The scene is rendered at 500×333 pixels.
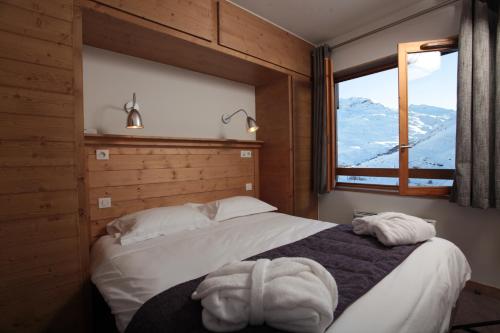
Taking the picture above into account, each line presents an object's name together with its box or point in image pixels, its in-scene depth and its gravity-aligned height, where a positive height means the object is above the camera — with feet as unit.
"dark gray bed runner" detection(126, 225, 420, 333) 2.89 -1.74
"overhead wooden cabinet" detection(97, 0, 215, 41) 5.72 +3.70
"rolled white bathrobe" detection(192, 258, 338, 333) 2.59 -1.50
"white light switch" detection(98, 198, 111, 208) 6.59 -1.02
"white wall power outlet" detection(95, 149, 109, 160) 6.54 +0.26
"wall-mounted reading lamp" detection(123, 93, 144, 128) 6.21 +1.09
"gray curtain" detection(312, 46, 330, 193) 9.77 +1.57
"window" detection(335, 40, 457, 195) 7.51 +1.20
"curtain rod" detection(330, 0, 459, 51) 7.36 +4.46
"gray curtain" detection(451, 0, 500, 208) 6.45 +1.32
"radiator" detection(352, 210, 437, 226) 9.21 -2.04
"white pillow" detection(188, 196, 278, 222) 7.44 -1.47
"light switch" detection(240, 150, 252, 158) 9.88 +0.28
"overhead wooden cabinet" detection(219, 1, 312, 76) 7.43 +4.05
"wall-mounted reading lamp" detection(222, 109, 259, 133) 8.44 +1.21
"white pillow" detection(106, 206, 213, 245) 5.67 -1.49
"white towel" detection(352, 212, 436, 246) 4.88 -1.45
